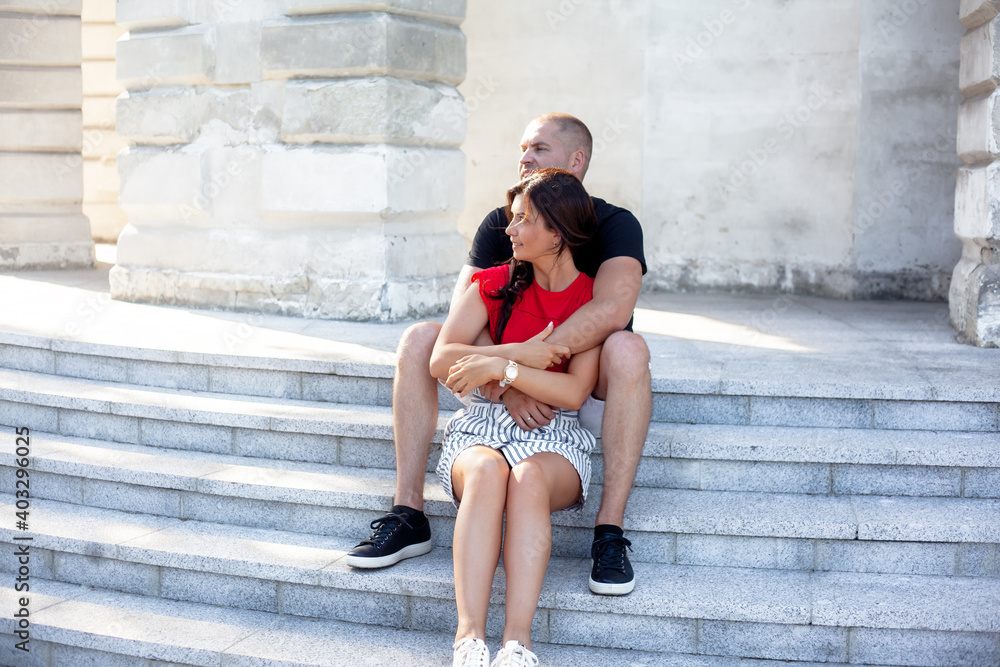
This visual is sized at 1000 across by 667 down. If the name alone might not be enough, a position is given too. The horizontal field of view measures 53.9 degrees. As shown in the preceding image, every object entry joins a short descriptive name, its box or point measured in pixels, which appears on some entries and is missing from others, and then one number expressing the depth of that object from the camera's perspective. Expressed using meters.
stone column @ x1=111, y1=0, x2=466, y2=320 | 5.53
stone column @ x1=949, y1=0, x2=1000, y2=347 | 4.82
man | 3.22
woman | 2.85
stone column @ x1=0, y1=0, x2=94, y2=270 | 8.11
